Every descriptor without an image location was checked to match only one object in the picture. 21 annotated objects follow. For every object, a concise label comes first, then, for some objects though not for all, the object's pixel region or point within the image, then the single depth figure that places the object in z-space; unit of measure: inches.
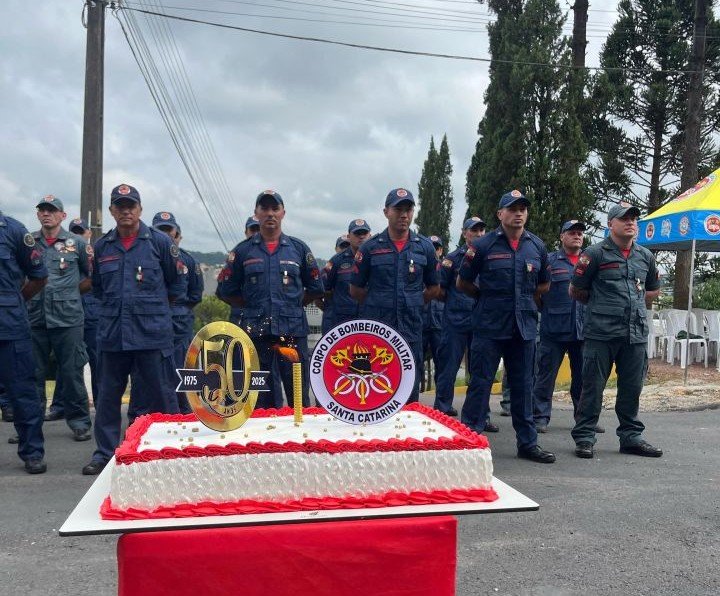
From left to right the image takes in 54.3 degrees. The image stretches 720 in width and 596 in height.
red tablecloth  89.2
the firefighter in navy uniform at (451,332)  276.1
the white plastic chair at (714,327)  454.0
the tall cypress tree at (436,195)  1195.3
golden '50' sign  104.4
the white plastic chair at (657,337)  516.4
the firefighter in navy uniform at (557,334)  264.4
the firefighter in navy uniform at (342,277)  302.5
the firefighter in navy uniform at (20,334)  191.6
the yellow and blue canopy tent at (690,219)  365.1
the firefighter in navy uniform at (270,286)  204.1
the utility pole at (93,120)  394.0
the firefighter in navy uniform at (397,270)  209.2
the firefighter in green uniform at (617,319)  214.5
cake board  86.4
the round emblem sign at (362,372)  108.7
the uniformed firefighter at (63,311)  241.6
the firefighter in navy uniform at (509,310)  206.2
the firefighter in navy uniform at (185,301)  270.5
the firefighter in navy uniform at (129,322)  188.9
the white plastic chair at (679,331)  471.8
